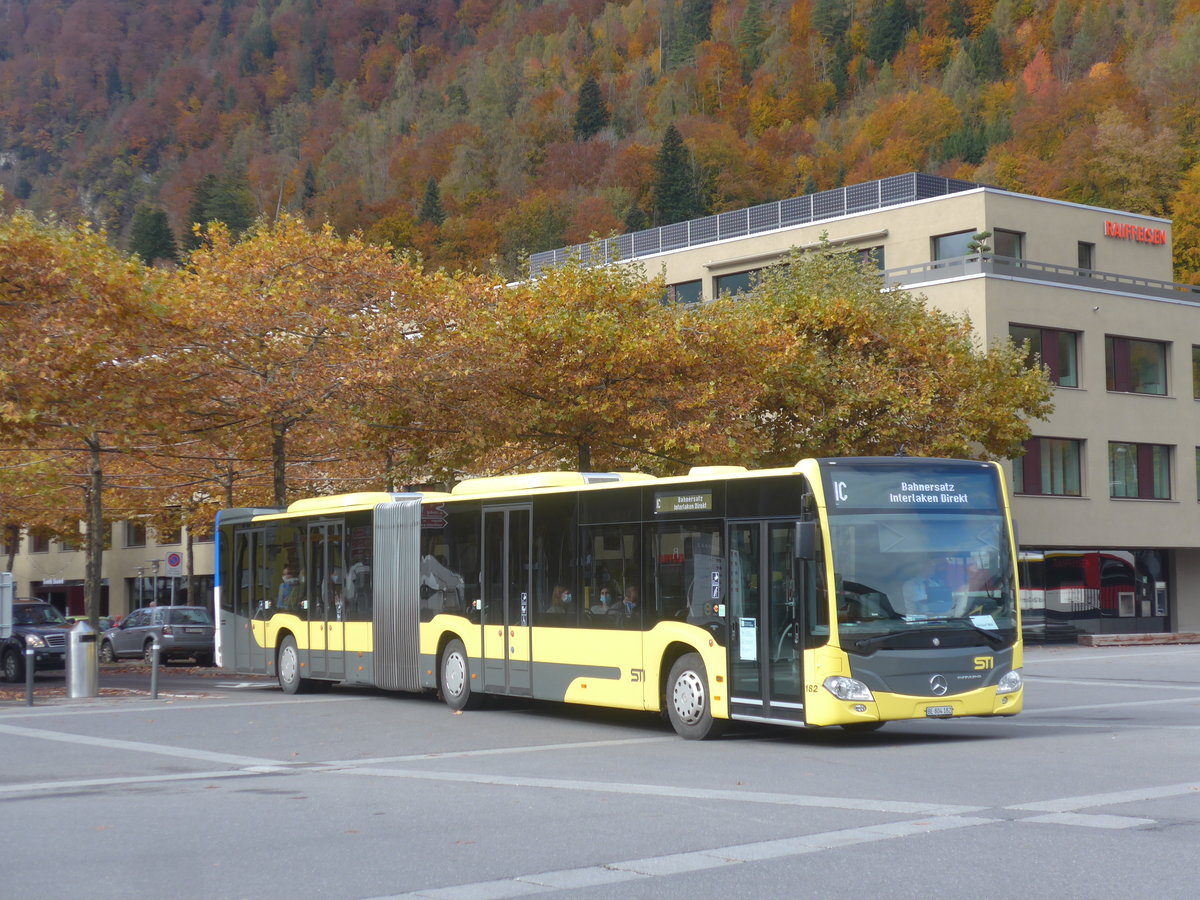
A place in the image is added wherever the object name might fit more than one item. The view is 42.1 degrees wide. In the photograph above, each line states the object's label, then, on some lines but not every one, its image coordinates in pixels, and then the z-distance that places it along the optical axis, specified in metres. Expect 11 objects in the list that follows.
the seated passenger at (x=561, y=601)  18.14
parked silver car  36.81
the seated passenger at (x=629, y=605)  17.08
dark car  28.89
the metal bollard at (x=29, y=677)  20.89
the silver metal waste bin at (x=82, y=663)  22.81
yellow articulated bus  14.80
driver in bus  14.97
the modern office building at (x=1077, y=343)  46.81
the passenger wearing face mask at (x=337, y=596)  22.83
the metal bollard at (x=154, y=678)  22.30
